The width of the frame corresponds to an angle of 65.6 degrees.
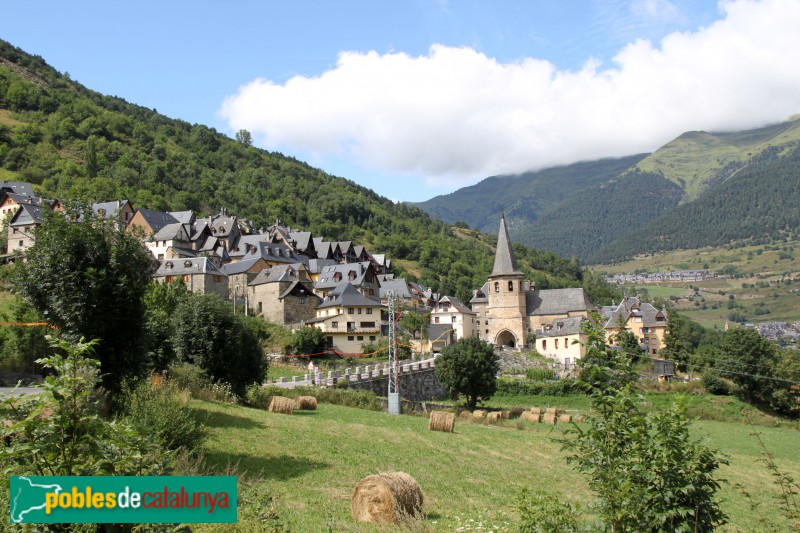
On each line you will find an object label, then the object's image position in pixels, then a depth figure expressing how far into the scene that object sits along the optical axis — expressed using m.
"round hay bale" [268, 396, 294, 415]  28.12
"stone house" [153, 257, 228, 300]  71.31
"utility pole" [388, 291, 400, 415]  36.03
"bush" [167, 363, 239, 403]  25.89
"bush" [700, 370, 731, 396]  62.88
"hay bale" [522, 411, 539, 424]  40.50
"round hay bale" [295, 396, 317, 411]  30.77
